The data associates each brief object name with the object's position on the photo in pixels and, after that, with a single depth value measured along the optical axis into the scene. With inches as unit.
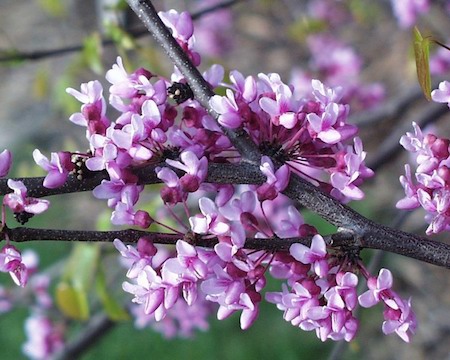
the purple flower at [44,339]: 26.2
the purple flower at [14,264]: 13.0
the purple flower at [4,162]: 13.0
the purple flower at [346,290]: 13.1
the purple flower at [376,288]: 13.2
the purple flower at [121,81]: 13.6
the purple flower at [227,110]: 13.2
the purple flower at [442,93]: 13.2
